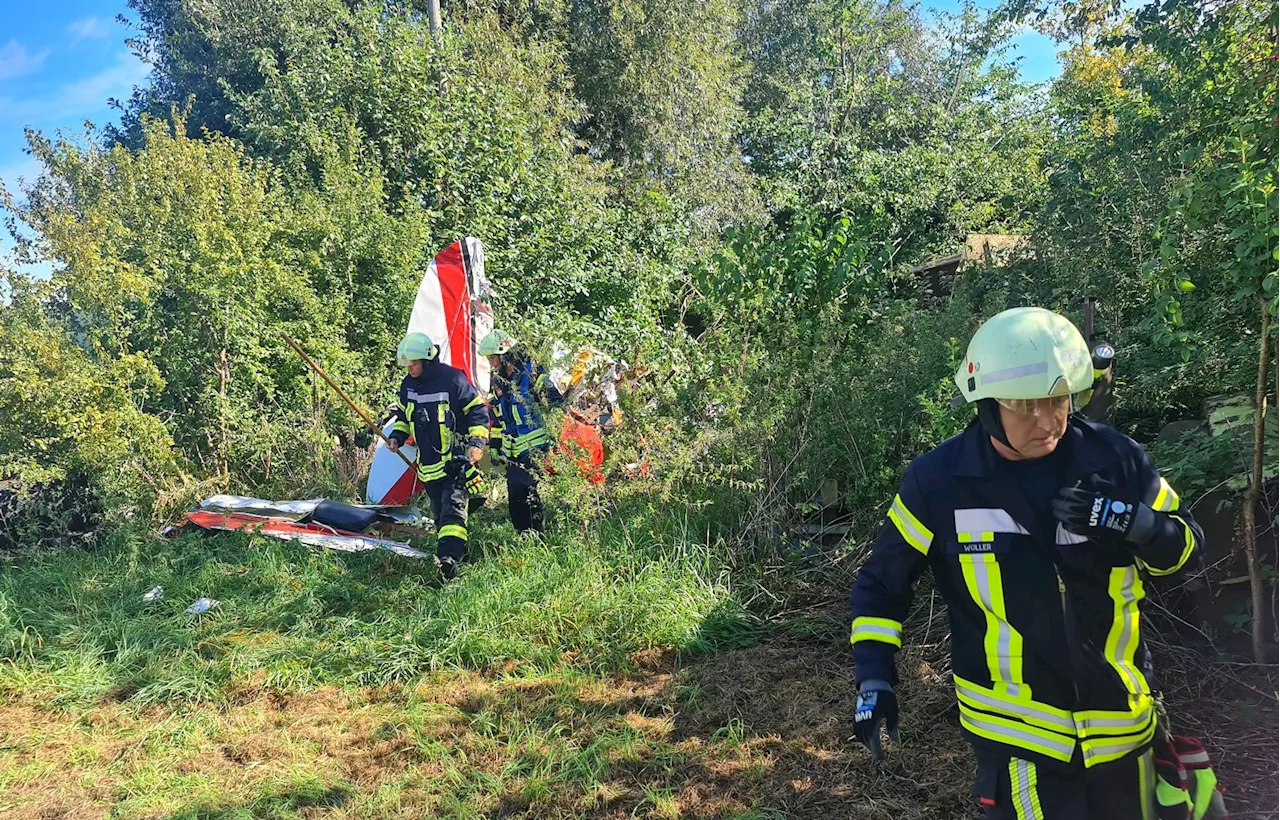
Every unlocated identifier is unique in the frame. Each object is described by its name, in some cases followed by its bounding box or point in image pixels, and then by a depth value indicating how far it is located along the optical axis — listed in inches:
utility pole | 478.9
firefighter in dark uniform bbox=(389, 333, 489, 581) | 239.9
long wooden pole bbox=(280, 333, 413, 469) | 281.4
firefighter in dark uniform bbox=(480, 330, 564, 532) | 244.4
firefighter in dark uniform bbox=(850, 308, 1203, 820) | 69.0
